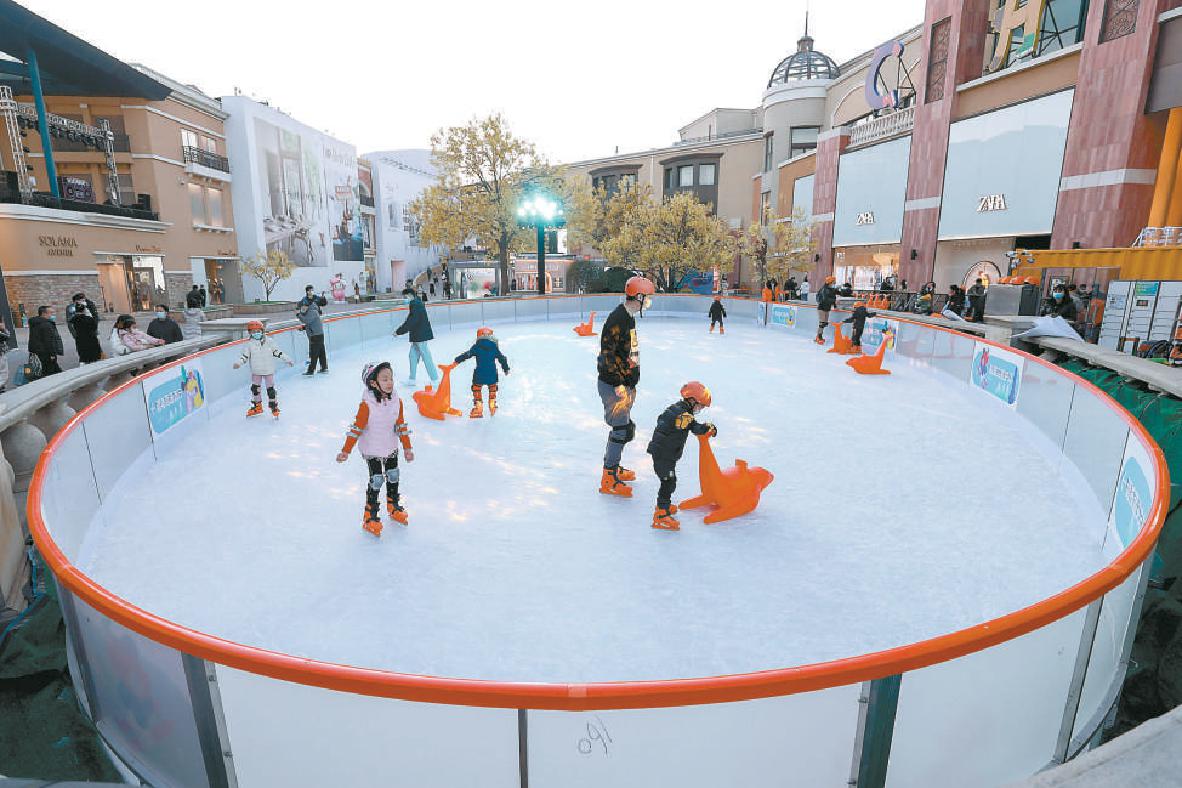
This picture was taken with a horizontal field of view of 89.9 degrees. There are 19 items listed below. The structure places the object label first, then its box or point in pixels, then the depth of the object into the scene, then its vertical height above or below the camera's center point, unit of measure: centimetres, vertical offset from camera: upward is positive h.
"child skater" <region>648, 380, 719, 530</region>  490 -131
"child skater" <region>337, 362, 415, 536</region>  480 -134
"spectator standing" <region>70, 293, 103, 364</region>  939 -106
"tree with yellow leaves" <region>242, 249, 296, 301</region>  3141 +3
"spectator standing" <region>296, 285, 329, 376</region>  1149 -118
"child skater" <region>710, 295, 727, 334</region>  1962 -133
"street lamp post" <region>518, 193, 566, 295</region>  2833 +262
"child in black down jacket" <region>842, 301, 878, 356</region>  1391 -117
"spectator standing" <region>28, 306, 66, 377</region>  898 -109
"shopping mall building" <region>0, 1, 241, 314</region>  2012 +376
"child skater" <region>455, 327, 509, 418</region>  859 -136
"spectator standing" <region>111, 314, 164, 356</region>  977 -116
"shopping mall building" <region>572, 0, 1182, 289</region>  1659 +460
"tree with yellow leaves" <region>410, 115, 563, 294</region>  2988 +429
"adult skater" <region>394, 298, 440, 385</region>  1034 -106
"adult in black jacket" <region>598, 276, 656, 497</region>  570 -93
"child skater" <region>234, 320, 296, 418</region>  864 -127
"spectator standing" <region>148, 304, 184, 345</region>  1083 -111
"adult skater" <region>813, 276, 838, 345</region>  1603 -86
